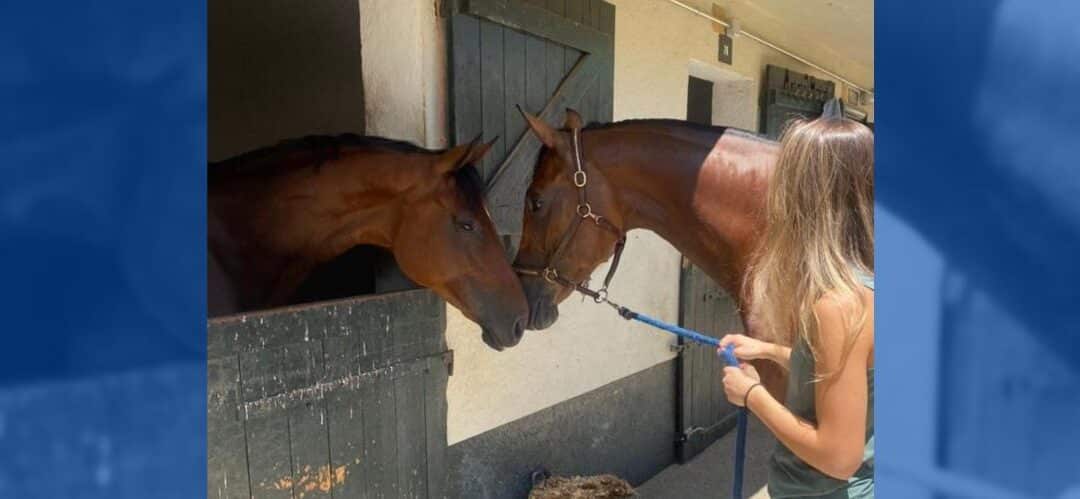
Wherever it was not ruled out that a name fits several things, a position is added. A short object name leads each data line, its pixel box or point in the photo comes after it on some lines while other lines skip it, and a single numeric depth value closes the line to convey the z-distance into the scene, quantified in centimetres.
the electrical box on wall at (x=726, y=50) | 428
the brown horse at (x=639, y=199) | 208
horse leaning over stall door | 214
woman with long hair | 105
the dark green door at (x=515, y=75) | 247
